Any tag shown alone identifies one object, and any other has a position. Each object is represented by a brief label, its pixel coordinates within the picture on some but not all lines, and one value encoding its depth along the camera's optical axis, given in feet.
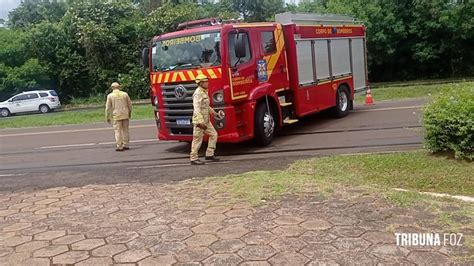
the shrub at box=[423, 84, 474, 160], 21.77
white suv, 104.37
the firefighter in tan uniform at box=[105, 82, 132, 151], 36.29
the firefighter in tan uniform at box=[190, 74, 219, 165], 28.09
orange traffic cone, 56.24
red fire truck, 29.73
